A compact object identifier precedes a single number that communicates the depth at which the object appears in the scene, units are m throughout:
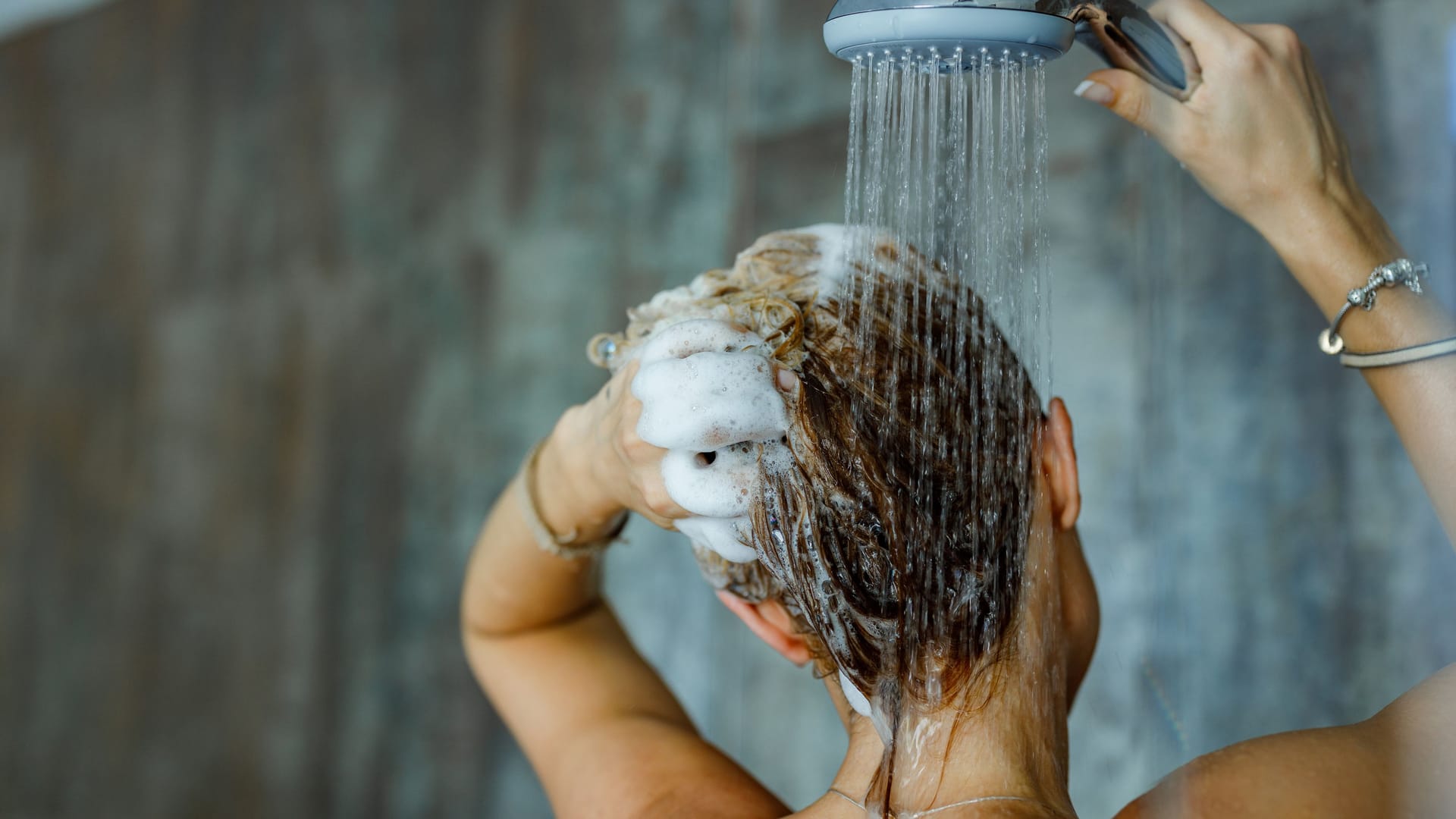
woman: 0.74
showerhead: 0.73
